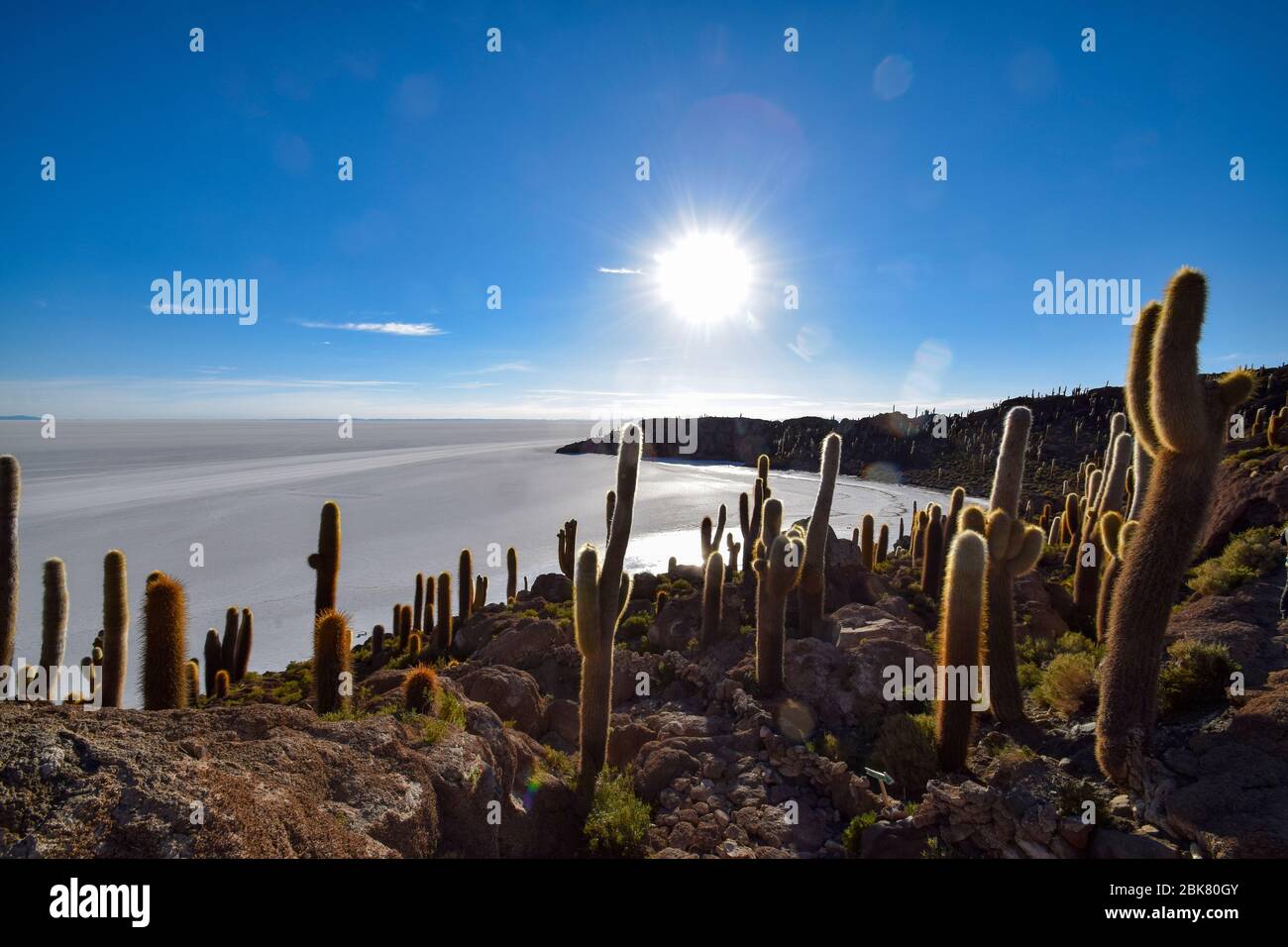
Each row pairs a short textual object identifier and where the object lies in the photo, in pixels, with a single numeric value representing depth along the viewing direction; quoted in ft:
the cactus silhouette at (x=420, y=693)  21.80
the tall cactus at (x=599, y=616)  24.88
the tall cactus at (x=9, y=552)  23.18
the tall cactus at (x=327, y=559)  34.63
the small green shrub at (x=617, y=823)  20.36
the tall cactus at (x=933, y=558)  48.42
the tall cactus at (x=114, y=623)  24.53
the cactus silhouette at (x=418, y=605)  60.23
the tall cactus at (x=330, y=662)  22.12
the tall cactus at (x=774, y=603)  31.48
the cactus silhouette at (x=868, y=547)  61.43
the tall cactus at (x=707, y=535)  69.05
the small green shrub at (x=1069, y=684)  21.89
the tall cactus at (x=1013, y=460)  25.81
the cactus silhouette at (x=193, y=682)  38.90
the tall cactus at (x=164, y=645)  18.69
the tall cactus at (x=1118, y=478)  39.60
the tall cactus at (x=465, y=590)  60.43
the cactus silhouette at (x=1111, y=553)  28.04
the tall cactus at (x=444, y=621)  54.65
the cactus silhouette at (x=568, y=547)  66.54
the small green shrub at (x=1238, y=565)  31.04
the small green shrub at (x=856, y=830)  19.19
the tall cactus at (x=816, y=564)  41.04
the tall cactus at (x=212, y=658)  49.55
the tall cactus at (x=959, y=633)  20.13
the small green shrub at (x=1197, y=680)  18.63
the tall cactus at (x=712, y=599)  41.06
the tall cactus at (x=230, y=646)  51.49
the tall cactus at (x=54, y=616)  26.99
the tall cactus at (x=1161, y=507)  16.02
